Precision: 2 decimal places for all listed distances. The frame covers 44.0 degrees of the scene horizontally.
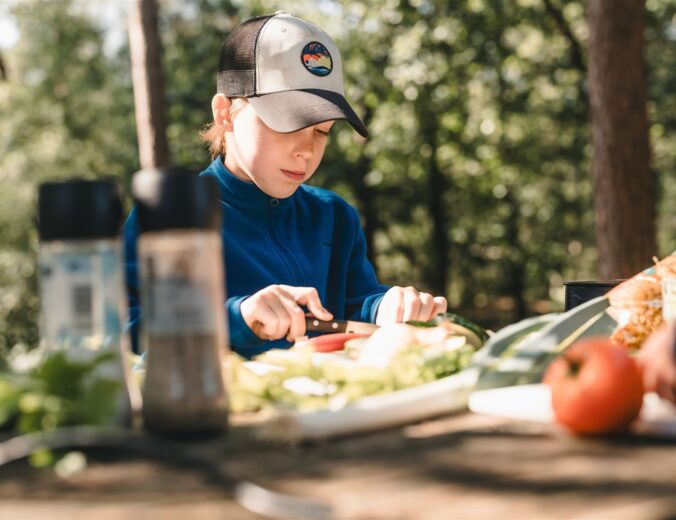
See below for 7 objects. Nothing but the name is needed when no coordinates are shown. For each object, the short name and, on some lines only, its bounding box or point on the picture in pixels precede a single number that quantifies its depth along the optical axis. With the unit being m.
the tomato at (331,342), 1.86
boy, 2.15
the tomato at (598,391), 1.19
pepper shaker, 1.17
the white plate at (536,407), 1.21
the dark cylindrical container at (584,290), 2.15
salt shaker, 1.23
